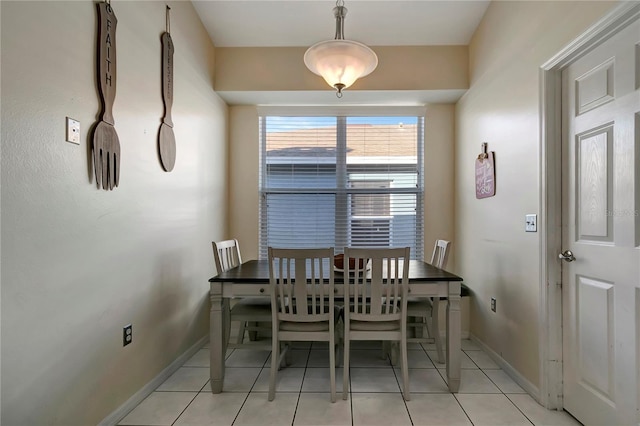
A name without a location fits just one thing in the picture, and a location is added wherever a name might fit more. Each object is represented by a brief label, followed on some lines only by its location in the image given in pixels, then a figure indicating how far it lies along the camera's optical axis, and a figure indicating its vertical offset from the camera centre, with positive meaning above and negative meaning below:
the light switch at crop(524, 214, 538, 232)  1.96 -0.05
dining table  2.06 -0.56
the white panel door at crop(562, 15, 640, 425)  1.42 -0.09
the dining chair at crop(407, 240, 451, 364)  2.32 -0.73
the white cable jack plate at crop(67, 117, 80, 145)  1.40 +0.39
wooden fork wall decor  1.57 +0.55
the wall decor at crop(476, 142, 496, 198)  2.52 +0.34
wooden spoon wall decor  2.16 +0.78
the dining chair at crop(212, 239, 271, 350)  2.23 -0.71
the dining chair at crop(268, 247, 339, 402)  1.94 -0.59
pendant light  1.92 +1.01
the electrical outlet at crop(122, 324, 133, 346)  1.78 -0.70
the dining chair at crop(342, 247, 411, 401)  1.92 -0.59
